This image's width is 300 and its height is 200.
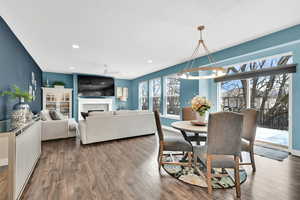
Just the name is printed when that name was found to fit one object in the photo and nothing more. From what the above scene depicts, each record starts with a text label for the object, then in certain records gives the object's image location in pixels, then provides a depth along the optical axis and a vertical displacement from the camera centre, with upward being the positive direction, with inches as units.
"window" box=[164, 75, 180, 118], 217.6 +6.3
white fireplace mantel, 269.0 -5.7
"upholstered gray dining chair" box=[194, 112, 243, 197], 64.0 -20.1
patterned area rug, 74.4 -47.0
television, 269.3 +28.5
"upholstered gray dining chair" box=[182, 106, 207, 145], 128.1 -14.0
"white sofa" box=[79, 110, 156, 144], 143.2 -30.8
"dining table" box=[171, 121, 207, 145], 78.6 -18.1
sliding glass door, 130.0 +0.9
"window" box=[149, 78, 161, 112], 257.9 +13.0
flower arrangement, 96.1 -3.9
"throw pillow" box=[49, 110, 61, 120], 173.5 -20.7
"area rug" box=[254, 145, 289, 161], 109.4 -47.1
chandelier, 88.5 +20.3
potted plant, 75.4 -8.1
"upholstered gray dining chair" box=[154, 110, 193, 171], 86.0 -29.7
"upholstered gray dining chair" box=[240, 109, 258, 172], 84.9 -20.1
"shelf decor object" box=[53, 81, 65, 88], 243.8 +28.2
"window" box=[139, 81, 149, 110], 293.7 +8.1
